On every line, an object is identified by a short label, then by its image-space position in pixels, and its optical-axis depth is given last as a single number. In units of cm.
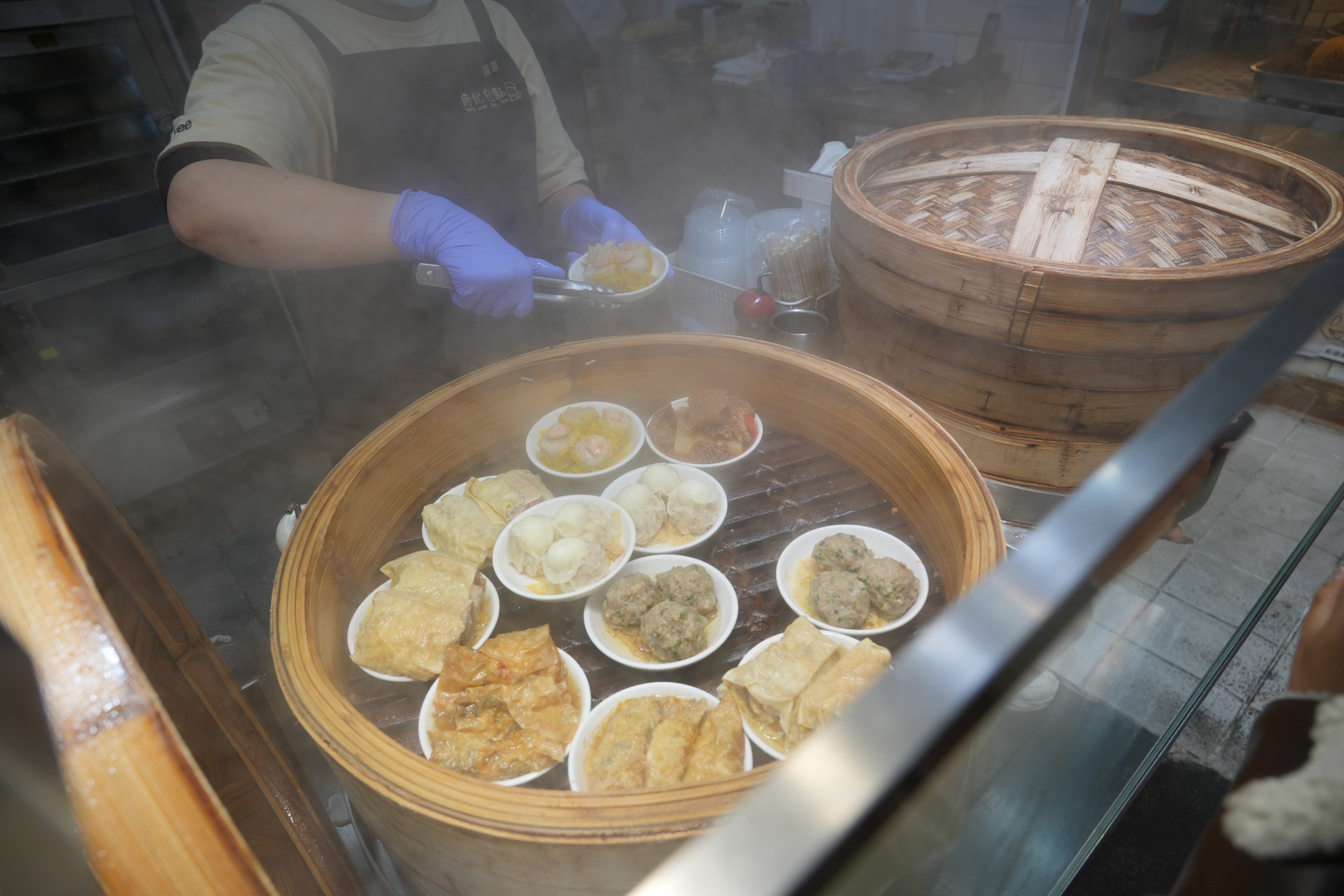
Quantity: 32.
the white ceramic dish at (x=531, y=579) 71
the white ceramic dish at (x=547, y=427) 82
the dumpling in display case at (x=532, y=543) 73
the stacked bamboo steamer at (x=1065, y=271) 65
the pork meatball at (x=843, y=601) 68
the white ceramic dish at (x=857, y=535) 71
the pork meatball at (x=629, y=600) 70
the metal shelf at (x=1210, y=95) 100
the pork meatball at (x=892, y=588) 69
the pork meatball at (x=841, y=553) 71
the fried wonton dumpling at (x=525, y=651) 66
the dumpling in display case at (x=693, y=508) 77
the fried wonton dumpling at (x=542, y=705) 64
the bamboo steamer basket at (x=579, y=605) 55
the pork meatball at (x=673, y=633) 67
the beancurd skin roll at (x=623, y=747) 61
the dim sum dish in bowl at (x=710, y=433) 82
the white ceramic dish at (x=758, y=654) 63
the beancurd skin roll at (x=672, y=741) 61
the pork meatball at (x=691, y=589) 70
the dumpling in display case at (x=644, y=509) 77
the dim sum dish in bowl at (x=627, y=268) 93
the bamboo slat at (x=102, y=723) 31
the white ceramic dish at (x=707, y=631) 68
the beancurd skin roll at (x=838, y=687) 61
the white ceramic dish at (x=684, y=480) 76
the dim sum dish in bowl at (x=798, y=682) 62
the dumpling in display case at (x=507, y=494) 78
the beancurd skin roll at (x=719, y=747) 61
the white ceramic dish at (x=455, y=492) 77
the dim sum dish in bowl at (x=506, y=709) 63
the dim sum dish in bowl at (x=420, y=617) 67
